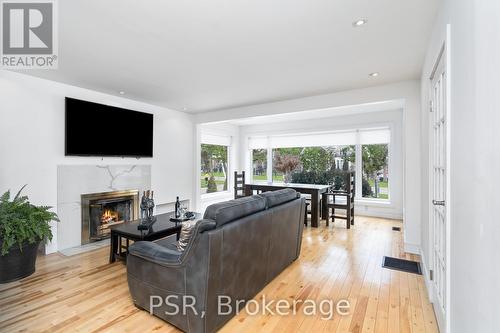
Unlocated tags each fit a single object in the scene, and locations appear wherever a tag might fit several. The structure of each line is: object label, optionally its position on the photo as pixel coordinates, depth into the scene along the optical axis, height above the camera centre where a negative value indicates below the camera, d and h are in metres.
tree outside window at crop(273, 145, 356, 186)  6.39 +0.14
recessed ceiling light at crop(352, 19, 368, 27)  2.19 +1.30
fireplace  4.08 -0.78
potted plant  2.56 -0.71
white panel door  1.92 -0.15
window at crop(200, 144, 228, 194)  6.86 +0.00
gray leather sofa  1.78 -0.78
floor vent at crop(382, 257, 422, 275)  3.05 -1.24
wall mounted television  3.89 +0.65
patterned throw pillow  1.94 -0.53
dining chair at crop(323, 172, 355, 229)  4.95 -0.73
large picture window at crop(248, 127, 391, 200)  5.99 +0.28
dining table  5.03 -0.46
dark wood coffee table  2.95 -0.79
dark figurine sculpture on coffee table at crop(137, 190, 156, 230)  3.44 -0.59
